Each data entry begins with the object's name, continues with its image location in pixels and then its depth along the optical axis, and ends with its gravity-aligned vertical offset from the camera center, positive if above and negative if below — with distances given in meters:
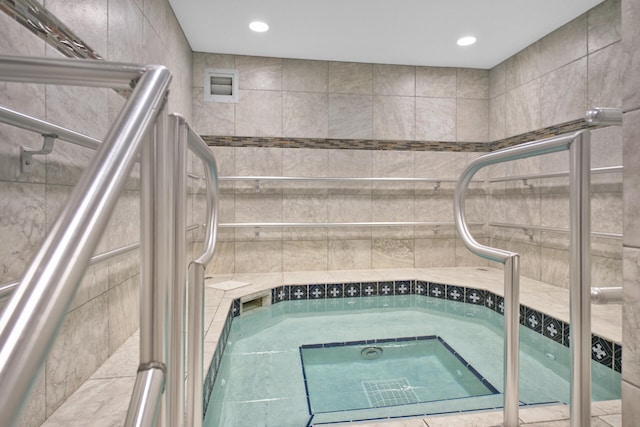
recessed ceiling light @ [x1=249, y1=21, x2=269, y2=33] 2.75 +1.61
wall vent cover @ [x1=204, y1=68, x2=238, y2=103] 3.29 +1.30
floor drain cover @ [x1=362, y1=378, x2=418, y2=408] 1.50 -0.87
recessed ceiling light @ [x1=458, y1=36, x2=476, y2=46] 3.03 +1.63
